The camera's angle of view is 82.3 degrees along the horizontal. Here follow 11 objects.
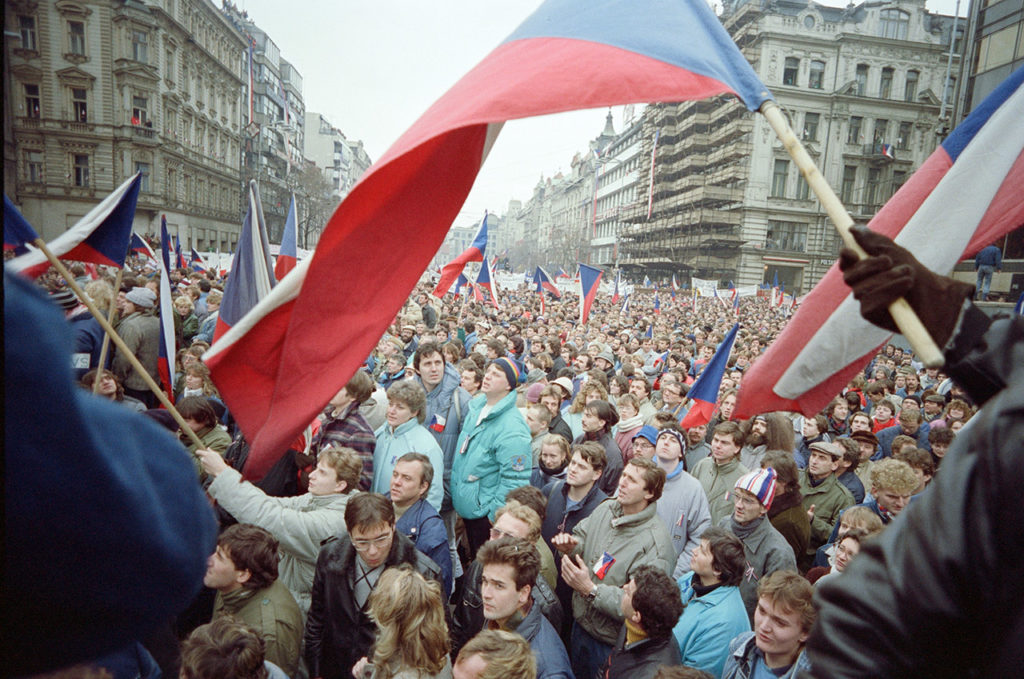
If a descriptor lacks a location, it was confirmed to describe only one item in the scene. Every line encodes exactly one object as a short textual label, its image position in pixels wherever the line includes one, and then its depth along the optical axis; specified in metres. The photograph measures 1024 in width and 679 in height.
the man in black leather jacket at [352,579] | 3.15
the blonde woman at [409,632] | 2.57
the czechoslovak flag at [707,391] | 6.14
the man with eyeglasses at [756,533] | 3.88
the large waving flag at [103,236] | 4.86
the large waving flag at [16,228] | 2.89
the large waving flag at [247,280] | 4.35
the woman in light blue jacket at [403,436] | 4.72
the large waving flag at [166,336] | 5.88
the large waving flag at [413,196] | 1.97
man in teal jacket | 5.06
